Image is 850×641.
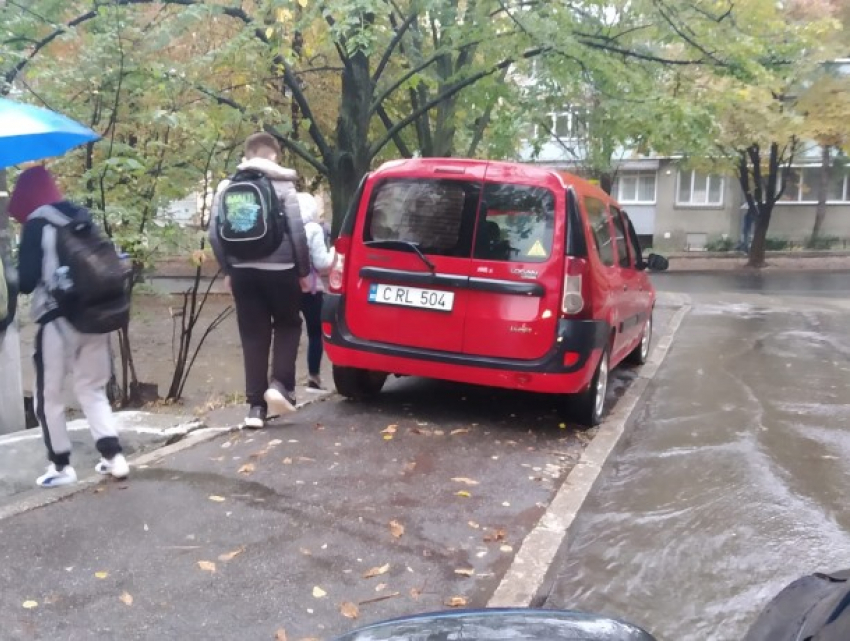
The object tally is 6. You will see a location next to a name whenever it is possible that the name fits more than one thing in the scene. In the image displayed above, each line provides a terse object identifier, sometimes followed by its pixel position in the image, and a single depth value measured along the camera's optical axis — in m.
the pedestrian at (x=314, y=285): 6.57
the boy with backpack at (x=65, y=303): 4.35
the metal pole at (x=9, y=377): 6.11
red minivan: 5.93
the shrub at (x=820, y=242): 36.84
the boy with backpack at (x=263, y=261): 5.53
